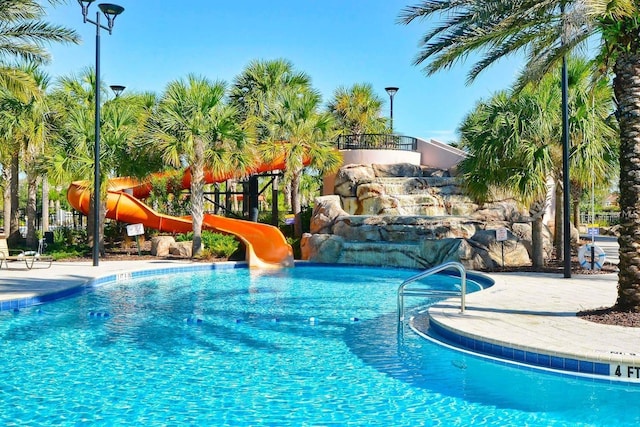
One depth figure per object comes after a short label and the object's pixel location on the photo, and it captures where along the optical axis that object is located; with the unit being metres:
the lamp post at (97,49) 15.11
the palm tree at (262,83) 27.59
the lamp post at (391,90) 30.14
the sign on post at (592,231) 14.01
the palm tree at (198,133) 18.66
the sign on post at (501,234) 15.44
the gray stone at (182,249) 20.33
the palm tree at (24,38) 14.31
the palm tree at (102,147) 19.02
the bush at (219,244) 20.09
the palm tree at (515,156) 14.16
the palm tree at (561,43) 7.56
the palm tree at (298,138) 22.19
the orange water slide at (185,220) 19.47
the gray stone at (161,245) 20.56
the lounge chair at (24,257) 15.06
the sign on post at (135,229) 19.25
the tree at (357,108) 35.19
